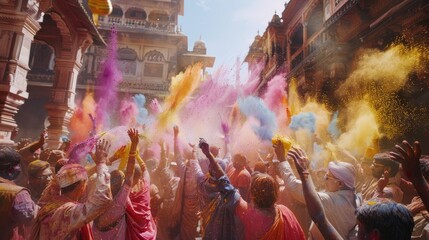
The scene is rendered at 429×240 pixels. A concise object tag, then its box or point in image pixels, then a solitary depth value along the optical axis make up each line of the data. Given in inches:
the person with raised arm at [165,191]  175.3
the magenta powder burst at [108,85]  822.5
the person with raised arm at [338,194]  96.3
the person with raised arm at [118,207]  106.3
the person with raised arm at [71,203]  80.1
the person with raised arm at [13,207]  84.0
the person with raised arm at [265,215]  98.6
